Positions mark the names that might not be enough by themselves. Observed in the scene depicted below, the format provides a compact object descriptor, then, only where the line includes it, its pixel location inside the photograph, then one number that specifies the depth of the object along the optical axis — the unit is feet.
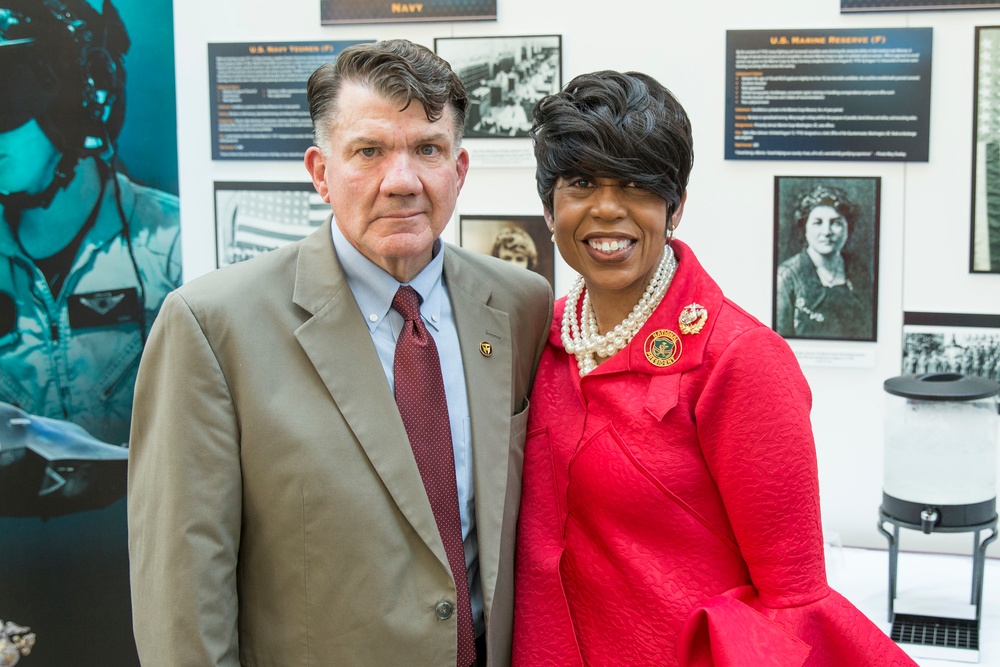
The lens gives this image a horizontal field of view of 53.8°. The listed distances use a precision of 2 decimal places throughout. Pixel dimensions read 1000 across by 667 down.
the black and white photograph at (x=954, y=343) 11.73
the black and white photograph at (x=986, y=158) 11.32
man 6.15
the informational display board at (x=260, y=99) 13.30
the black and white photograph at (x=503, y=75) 12.52
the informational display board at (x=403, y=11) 12.56
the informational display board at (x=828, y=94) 11.61
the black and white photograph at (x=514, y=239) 12.92
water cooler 10.64
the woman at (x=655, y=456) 6.11
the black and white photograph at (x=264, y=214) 13.57
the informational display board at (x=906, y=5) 11.32
